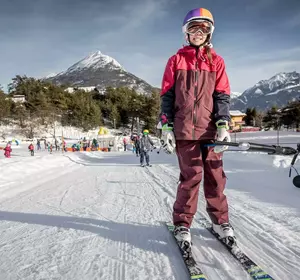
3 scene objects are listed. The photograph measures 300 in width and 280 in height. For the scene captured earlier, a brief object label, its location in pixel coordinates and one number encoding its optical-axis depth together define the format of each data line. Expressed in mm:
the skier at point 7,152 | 17211
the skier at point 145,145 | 11481
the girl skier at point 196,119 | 2355
